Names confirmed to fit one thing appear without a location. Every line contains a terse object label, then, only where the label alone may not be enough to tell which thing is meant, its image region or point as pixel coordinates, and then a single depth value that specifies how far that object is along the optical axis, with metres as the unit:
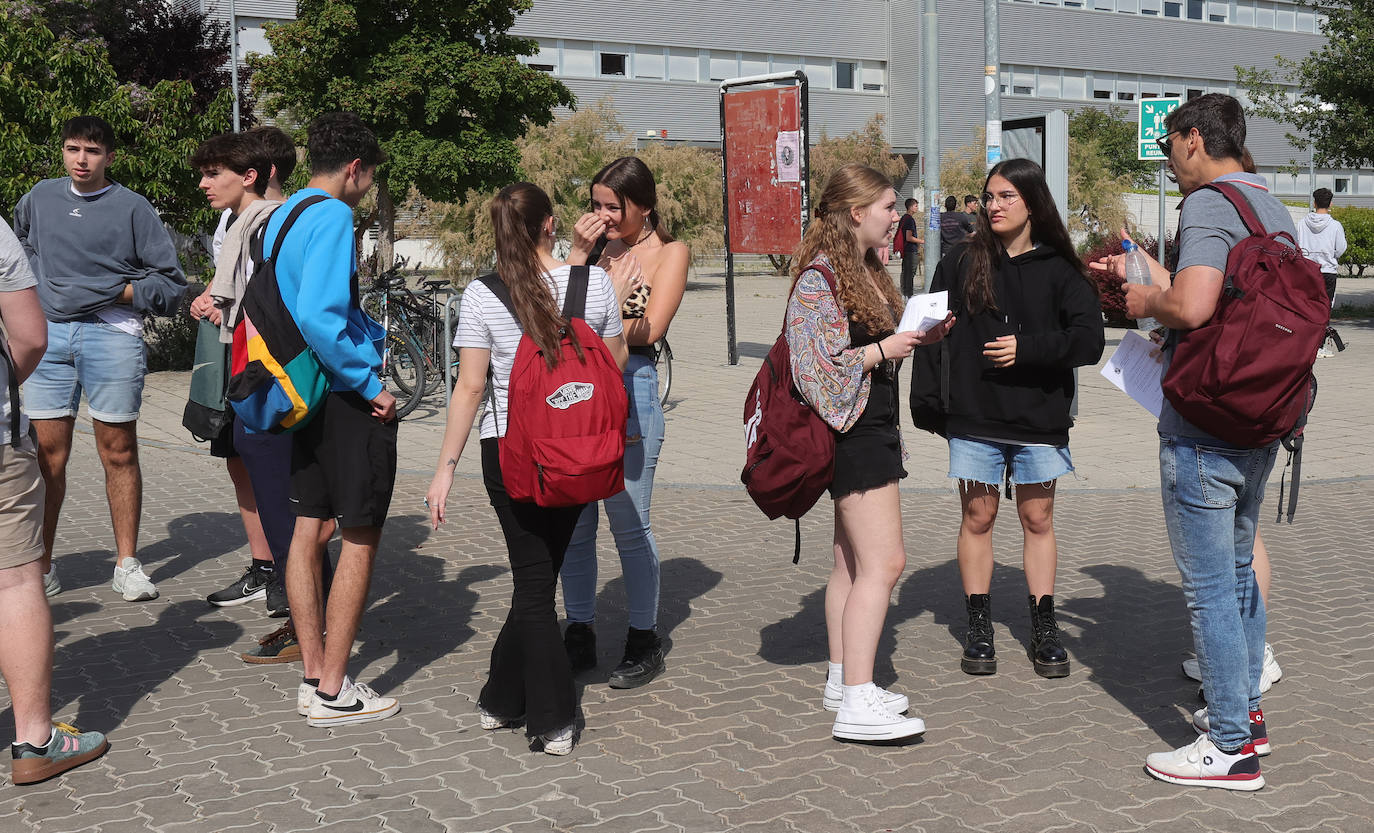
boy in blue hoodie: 4.36
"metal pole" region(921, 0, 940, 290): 14.86
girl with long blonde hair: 4.21
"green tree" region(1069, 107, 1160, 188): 51.78
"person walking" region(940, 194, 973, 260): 20.94
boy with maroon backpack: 3.66
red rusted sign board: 14.91
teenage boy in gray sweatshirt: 6.06
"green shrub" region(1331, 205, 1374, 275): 32.78
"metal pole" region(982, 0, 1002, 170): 11.94
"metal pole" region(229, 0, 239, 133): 27.88
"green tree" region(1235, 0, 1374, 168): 19.84
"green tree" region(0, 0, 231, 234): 12.51
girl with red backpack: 4.23
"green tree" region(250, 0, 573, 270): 24.19
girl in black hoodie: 4.84
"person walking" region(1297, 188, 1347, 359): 15.73
